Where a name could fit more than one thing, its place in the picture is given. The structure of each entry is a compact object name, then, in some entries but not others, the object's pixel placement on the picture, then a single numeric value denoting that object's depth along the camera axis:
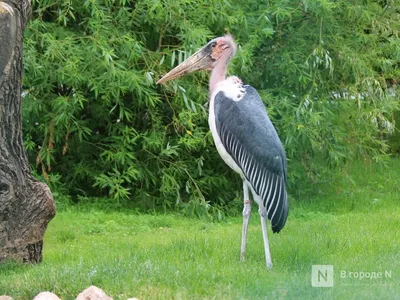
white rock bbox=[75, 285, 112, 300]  9.73
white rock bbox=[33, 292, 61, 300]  9.89
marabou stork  12.38
